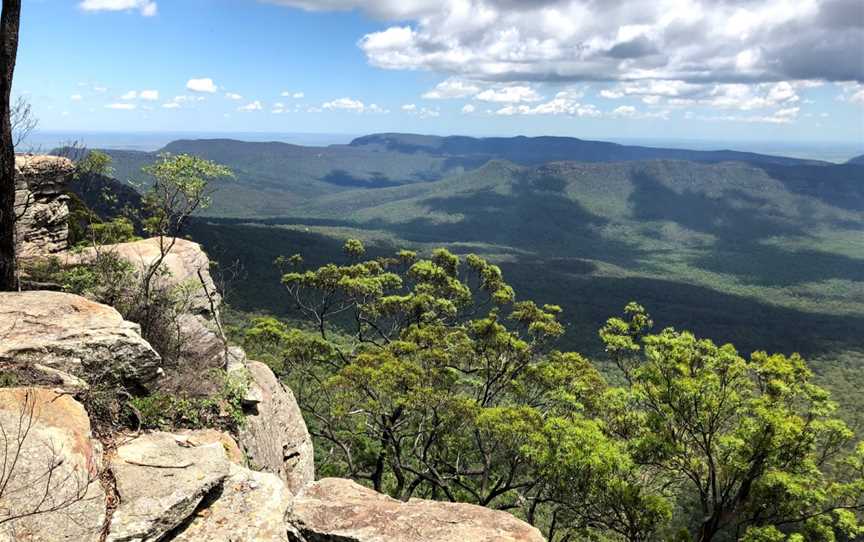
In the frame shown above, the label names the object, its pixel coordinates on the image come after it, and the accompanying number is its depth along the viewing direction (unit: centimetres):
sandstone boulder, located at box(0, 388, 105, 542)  734
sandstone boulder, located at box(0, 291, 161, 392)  1096
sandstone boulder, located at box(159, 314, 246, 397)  1469
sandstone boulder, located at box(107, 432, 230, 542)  841
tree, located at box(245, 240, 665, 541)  1964
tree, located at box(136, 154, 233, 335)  1675
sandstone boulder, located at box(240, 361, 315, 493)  1549
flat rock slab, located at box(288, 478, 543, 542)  977
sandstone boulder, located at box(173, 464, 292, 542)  927
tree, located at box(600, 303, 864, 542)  1744
